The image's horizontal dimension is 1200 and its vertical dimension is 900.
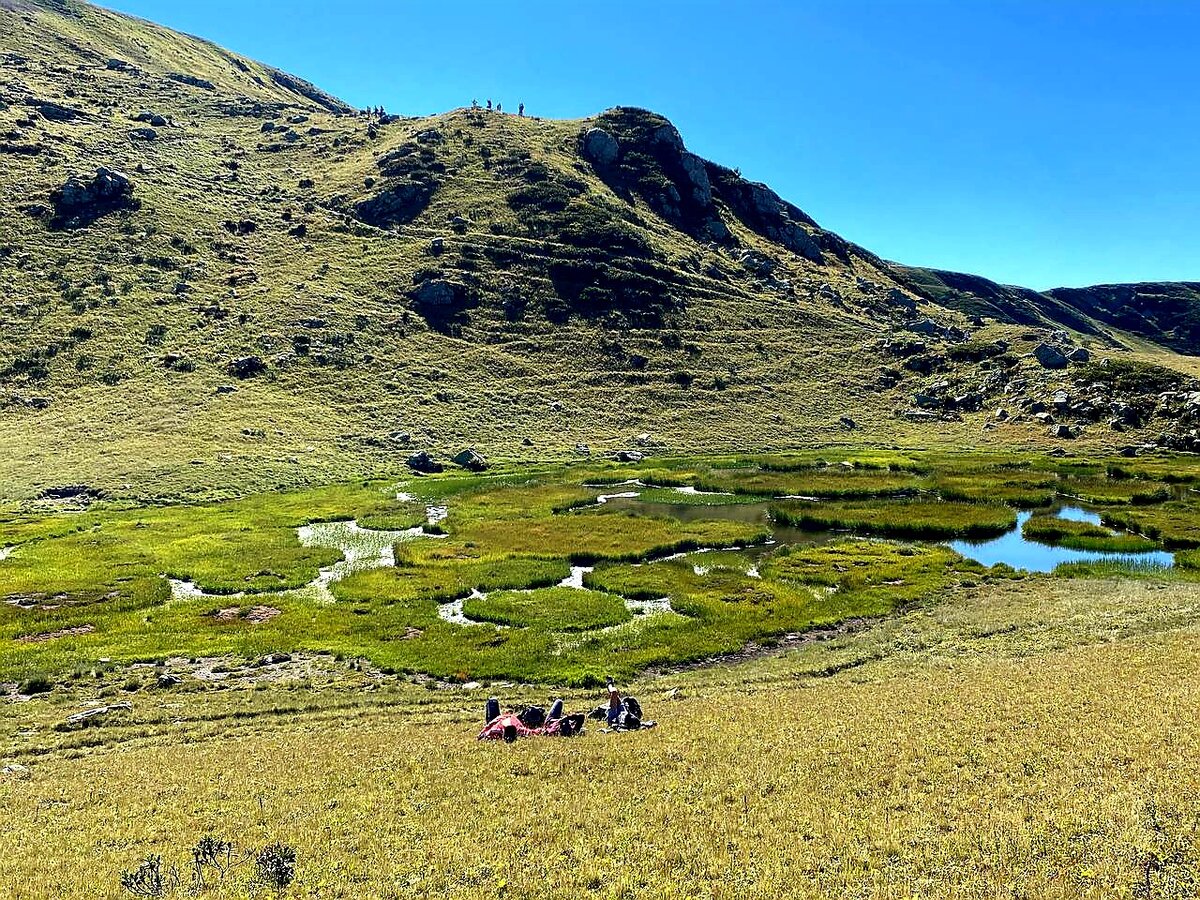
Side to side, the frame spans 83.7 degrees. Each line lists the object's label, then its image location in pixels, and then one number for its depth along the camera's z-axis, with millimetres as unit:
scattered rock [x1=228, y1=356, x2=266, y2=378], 145125
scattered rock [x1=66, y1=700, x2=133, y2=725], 30141
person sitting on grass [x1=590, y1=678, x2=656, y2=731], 27078
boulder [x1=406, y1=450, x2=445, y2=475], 120438
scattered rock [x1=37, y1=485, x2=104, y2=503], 94888
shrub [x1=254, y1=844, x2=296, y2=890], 15328
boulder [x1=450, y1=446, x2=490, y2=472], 123375
